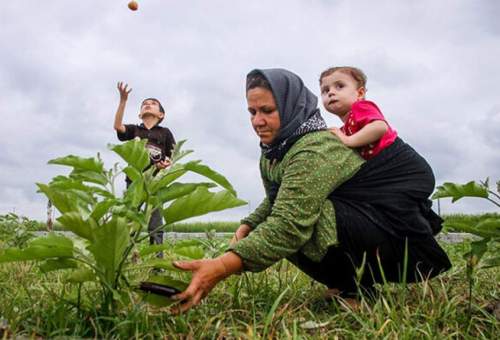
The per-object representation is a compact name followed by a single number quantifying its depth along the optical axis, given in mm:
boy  6031
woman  2414
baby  2854
